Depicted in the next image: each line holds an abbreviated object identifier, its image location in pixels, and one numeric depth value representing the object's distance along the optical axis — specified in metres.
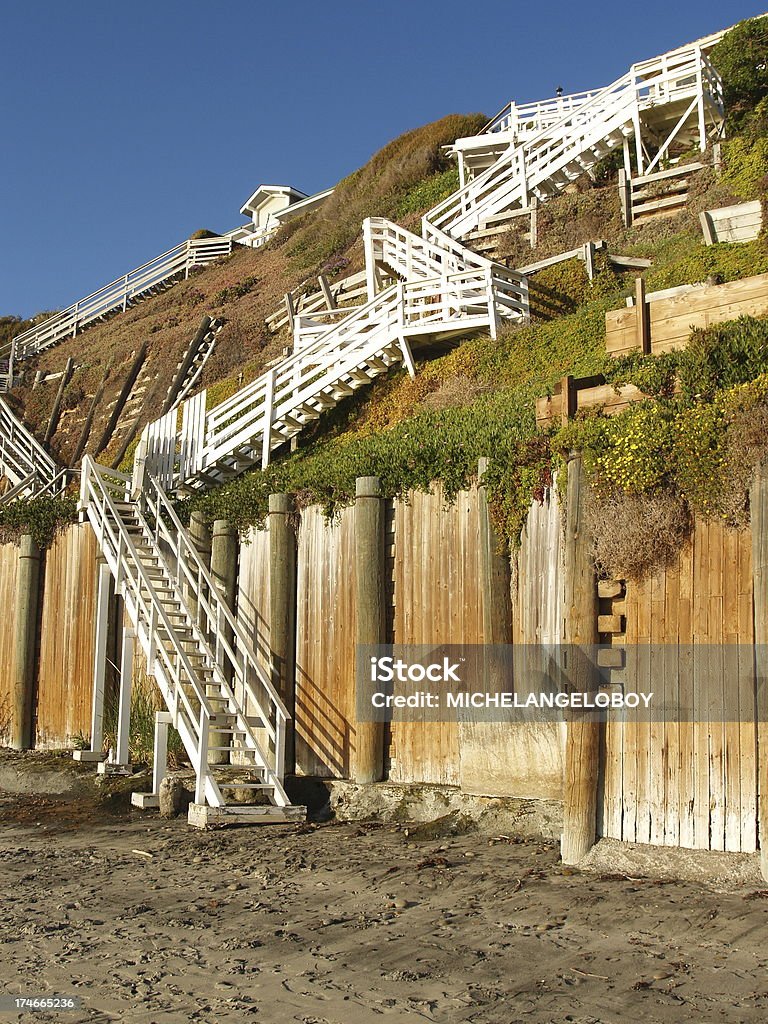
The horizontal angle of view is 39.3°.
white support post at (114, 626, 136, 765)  14.03
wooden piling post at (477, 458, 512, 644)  10.22
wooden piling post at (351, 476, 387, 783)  11.30
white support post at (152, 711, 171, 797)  12.46
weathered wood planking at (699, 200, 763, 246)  18.78
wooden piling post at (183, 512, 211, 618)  14.66
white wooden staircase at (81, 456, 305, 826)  11.20
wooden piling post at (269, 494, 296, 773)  12.51
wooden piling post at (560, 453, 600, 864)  8.34
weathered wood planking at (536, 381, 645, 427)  9.59
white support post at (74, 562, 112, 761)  15.27
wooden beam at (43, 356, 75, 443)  33.09
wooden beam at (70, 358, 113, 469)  29.52
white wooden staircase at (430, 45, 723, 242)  24.64
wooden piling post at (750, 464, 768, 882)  7.49
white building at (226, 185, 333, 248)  55.76
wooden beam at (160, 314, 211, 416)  29.17
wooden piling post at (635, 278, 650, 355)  10.20
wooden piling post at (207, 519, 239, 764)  13.76
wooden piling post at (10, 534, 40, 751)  16.94
